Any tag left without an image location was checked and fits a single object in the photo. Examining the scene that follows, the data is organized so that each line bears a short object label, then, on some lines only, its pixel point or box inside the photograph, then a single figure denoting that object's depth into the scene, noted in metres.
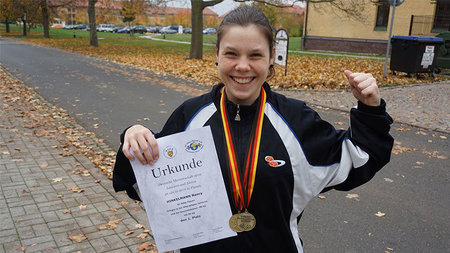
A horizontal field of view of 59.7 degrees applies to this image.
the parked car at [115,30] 79.96
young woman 1.69
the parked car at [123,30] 78.78
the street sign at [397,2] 13.52
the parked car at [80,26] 91.38
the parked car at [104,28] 80.61
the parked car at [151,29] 84.23
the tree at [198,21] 21.09
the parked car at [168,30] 80.38
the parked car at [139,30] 75.32
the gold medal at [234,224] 1.68
